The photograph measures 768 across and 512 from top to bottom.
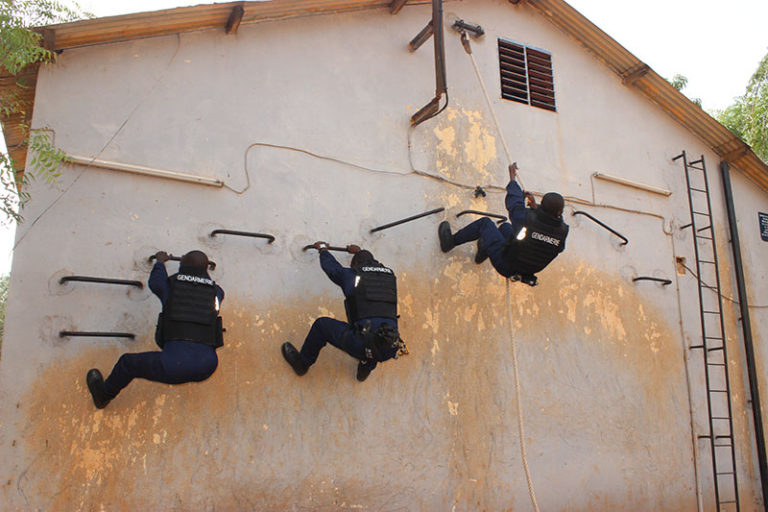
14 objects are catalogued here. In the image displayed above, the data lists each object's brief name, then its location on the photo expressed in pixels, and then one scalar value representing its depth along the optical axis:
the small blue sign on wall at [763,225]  10.30
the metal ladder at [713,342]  8.52
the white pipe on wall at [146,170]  5.87
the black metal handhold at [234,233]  6.21
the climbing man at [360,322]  5.73
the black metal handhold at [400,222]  6.96
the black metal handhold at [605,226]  8.35
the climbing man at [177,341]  5.11
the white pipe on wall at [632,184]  8.86
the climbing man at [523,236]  6.38
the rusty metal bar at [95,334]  5.44
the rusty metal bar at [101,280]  5.54
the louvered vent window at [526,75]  8.65
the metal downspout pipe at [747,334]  8.90
